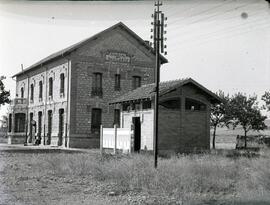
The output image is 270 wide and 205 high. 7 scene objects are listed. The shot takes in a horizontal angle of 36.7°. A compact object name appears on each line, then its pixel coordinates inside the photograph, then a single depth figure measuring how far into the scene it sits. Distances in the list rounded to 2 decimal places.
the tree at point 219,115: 38.62
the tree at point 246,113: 37.84
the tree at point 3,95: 28.70
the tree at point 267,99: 33.71
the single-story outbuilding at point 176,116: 20.98
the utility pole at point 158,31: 15.67
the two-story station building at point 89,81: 29.98
